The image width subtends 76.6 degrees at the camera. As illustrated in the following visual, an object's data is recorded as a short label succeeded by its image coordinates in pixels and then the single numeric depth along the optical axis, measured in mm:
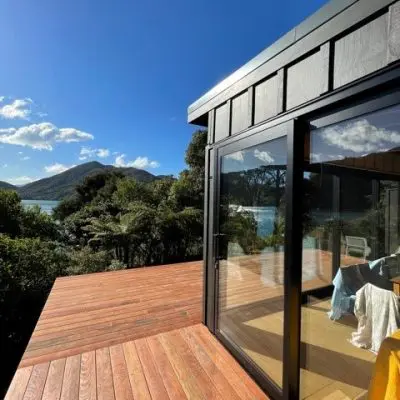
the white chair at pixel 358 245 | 1552
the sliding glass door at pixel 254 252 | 1715
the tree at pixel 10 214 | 6895
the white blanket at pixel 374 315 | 1711
